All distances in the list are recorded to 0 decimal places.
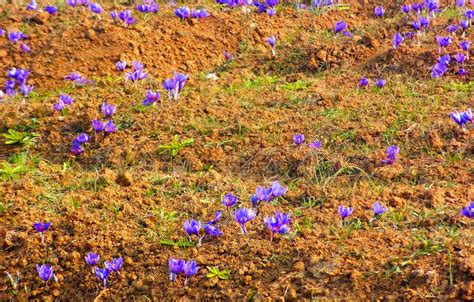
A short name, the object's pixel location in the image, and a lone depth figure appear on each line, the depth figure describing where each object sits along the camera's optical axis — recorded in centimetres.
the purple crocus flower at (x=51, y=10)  1416
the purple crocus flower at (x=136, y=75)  1174
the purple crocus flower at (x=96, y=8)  1376
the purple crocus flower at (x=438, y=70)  1143
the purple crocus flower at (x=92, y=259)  769
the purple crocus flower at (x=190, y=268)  727
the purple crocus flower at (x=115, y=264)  759
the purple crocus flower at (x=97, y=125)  1041
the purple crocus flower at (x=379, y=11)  1408
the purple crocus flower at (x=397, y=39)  1220
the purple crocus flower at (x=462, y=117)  947
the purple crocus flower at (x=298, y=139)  962
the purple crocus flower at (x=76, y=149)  1035
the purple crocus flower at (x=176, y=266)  726
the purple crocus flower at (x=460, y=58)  1144
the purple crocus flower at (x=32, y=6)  1469
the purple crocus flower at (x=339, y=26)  1316
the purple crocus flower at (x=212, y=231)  777
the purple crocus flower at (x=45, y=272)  769
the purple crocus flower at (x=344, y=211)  770
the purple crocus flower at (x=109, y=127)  1051
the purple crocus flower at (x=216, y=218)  798
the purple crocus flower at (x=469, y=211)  745
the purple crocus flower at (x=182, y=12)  1377
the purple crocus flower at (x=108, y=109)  1071
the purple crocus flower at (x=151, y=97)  1095
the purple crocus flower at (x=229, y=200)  812
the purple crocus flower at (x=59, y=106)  1117
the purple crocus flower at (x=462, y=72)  1145
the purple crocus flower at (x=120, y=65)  1240
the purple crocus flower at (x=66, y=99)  1127
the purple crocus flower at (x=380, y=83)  1116
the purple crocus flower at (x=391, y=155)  904
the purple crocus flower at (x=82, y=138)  1035
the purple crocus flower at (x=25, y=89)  1220
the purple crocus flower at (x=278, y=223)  757
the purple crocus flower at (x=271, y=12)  1411
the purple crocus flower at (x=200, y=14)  1385
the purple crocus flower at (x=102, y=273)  749
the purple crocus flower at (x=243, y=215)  768
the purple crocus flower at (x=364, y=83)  1131
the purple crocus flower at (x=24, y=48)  1327
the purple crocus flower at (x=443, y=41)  1177
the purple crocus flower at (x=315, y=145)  963
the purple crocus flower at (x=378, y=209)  775
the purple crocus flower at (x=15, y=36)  1332
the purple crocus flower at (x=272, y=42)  1276
